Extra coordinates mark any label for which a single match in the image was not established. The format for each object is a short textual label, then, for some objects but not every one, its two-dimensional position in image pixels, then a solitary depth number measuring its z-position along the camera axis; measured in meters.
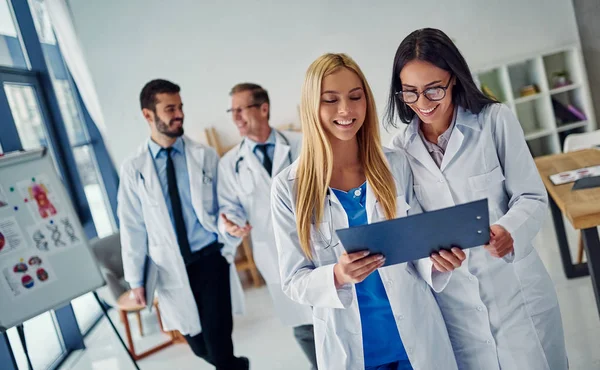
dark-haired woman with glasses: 1.53
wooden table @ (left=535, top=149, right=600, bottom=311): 2.13
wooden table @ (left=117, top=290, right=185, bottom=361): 3.76
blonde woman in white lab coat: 1.51
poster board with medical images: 2.32
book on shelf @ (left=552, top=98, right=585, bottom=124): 4.78
